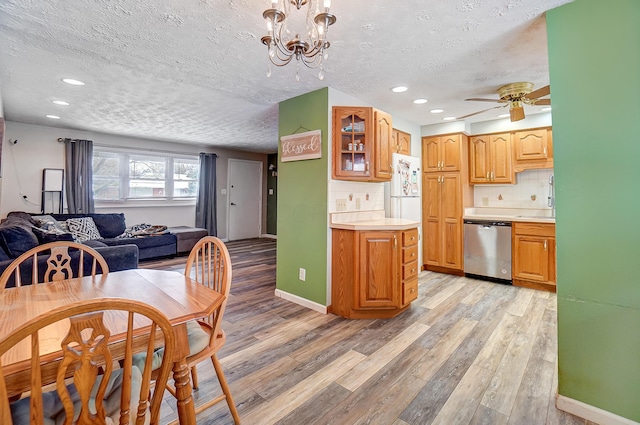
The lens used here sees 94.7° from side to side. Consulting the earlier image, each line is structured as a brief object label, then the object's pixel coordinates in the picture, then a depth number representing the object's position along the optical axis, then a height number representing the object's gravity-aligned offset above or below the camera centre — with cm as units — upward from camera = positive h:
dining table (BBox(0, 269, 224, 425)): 85 -37
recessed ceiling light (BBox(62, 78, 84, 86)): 285 +133
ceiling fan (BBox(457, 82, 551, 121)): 284 +118
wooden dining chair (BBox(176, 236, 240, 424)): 136 -60
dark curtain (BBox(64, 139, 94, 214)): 504 +72
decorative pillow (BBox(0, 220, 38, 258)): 259 -22
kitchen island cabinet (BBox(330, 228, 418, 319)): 278 -55
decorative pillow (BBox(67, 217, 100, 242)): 450 -20
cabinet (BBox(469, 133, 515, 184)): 411 +82
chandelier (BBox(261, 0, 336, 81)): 136 +94
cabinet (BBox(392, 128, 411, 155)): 403 +105
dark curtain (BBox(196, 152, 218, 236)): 667 +48
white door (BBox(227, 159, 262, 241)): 735 +45
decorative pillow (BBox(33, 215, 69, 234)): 396 -11
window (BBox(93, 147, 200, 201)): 553 +83
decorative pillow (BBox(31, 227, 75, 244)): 321 -22
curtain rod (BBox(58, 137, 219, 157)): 508 +132
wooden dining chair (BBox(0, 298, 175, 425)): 70 -42
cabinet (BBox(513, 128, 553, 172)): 381 +90
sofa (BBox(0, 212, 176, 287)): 262 -27
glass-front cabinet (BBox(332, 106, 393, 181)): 296 +74
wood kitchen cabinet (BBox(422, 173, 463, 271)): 421 -6
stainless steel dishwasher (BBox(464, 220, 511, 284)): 384 -45
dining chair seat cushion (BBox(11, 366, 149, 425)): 92 -62
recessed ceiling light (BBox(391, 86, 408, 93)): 295 +130
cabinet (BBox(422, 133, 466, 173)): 424 +95
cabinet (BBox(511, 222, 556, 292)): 354 -48
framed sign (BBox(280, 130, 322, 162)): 299 +75
